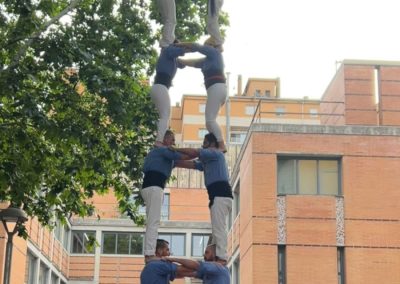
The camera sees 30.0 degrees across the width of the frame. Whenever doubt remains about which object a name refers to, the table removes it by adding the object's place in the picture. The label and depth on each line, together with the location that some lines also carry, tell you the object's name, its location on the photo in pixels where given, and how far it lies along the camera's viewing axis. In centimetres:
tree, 1541
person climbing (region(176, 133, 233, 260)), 923
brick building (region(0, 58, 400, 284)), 2555
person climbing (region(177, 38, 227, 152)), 979
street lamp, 1638
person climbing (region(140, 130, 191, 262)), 920
